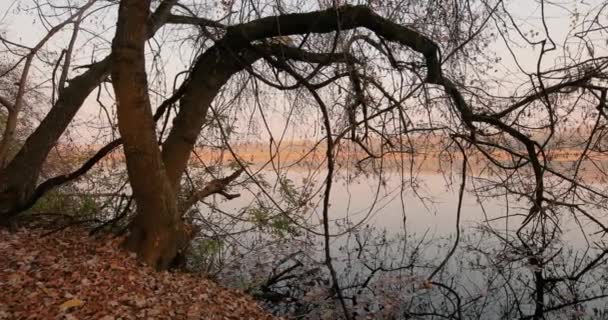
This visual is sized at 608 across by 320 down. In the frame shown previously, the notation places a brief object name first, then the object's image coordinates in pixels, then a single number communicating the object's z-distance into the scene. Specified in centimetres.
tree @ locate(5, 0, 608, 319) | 448
